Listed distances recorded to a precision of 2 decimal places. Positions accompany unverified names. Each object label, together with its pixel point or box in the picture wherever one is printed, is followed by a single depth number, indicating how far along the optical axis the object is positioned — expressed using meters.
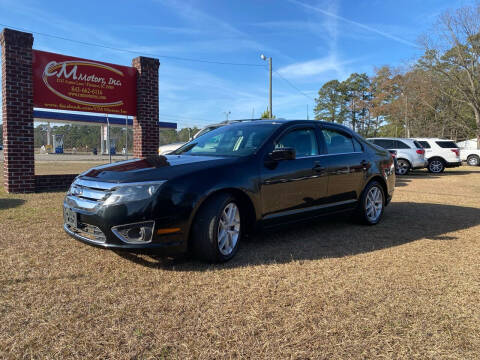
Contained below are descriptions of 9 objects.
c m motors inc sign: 8.63
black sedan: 3.25
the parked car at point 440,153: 18.07
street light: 25.58
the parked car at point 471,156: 24.98
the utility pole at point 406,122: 43.54
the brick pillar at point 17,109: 8.06
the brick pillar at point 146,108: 10.17
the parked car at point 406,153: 16.47
